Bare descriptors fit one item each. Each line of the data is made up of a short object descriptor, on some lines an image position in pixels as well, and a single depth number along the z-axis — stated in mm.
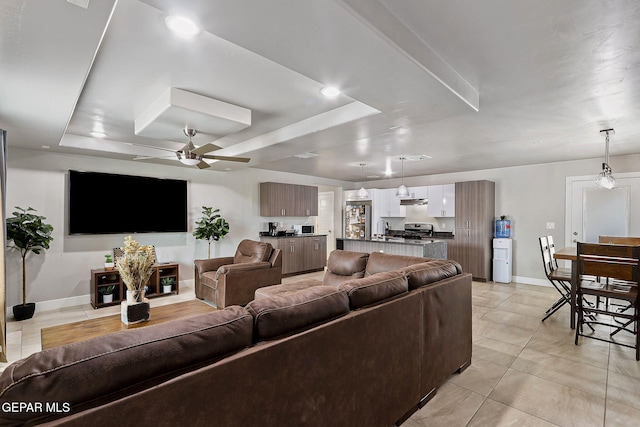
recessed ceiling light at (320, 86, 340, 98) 2633
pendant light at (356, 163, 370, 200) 5872
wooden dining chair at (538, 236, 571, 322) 3785
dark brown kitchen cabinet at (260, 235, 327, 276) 6688
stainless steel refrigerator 8305
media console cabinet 4504
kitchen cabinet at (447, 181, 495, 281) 6125
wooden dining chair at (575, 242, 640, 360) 2918
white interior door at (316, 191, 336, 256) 8953
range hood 7212
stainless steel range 7258
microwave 7414
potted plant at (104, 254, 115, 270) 4660
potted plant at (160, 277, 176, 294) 5156
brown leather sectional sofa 871
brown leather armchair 4262
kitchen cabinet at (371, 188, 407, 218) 7738
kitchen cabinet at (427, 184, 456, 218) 6684
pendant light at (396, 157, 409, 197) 5543
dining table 3473
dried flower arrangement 2805
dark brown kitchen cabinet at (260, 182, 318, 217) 6793
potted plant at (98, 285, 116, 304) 4543
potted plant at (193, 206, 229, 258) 5625
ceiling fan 3260
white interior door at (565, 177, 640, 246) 5055
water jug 6129
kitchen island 5328
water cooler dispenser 6000
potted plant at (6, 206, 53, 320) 3891
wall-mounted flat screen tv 4672
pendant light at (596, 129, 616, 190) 3689
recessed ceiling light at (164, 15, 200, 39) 1695
